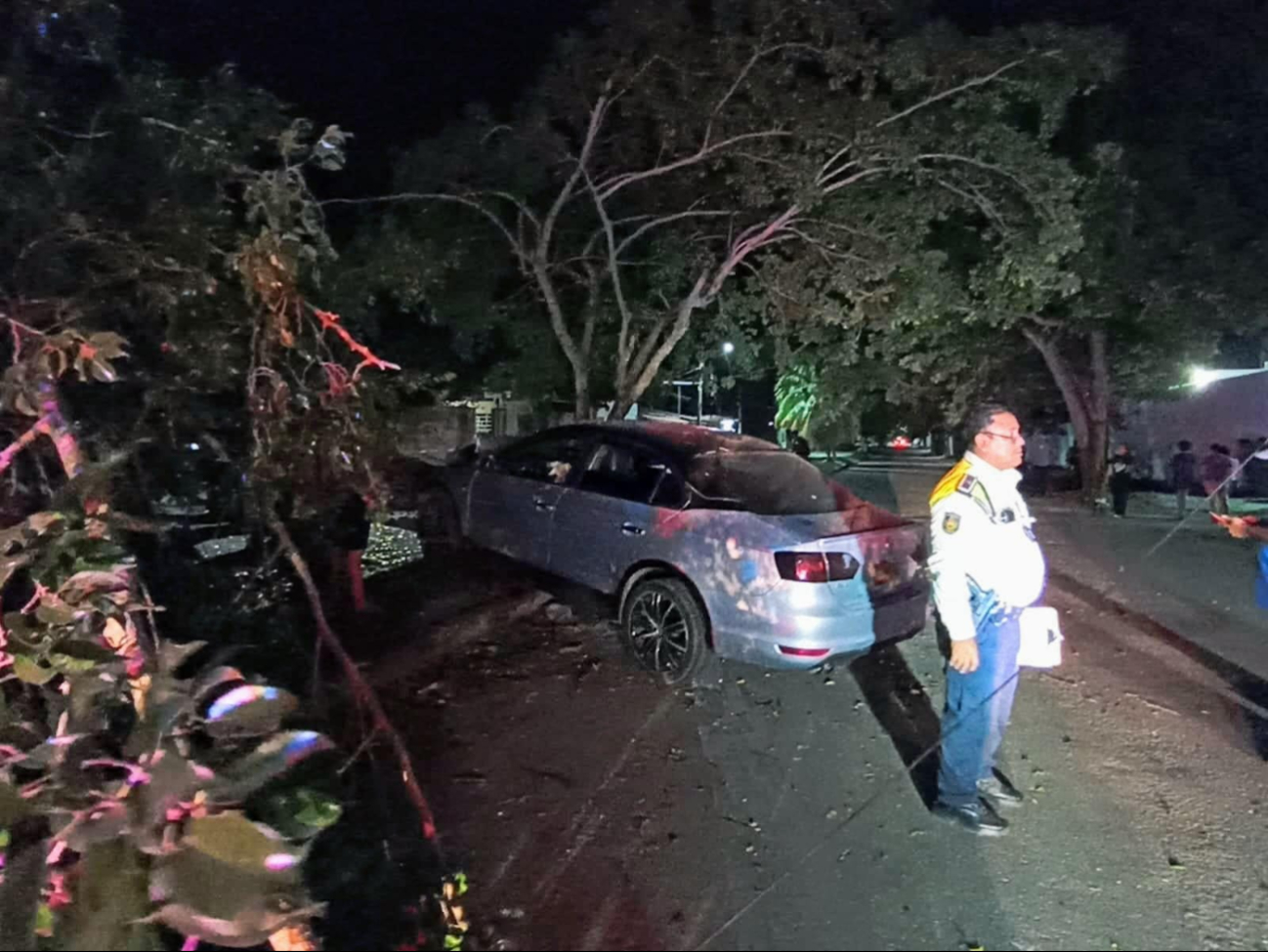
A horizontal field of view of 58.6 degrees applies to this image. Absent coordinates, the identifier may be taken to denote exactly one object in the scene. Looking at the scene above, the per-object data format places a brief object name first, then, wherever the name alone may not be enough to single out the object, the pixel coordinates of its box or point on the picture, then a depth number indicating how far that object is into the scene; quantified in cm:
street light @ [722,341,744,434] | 4549
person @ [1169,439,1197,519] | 1842
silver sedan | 625
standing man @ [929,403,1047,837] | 460
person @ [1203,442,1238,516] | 1564
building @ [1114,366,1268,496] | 2536
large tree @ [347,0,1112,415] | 1171
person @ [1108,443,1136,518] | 1902
